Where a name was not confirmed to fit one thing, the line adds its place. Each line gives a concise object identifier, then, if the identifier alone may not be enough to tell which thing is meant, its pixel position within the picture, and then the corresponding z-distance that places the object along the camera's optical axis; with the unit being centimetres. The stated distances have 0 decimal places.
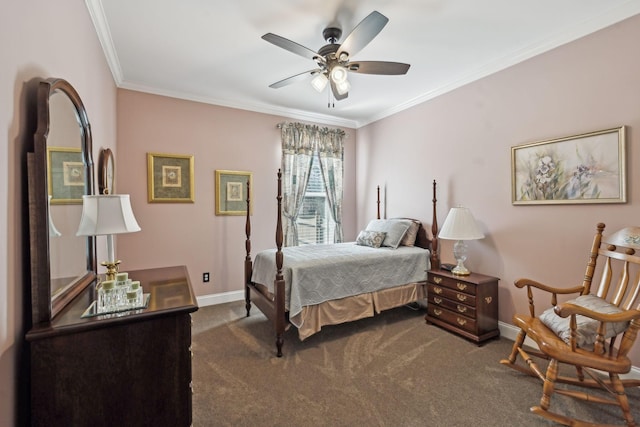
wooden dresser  110
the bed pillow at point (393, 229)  362
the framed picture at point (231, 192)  389
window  457
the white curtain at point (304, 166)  429
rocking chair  165
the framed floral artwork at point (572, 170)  219
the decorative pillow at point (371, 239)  365
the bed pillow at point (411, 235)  370
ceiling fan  200
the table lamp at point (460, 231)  284
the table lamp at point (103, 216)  144
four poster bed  264
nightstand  272
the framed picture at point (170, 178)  350
